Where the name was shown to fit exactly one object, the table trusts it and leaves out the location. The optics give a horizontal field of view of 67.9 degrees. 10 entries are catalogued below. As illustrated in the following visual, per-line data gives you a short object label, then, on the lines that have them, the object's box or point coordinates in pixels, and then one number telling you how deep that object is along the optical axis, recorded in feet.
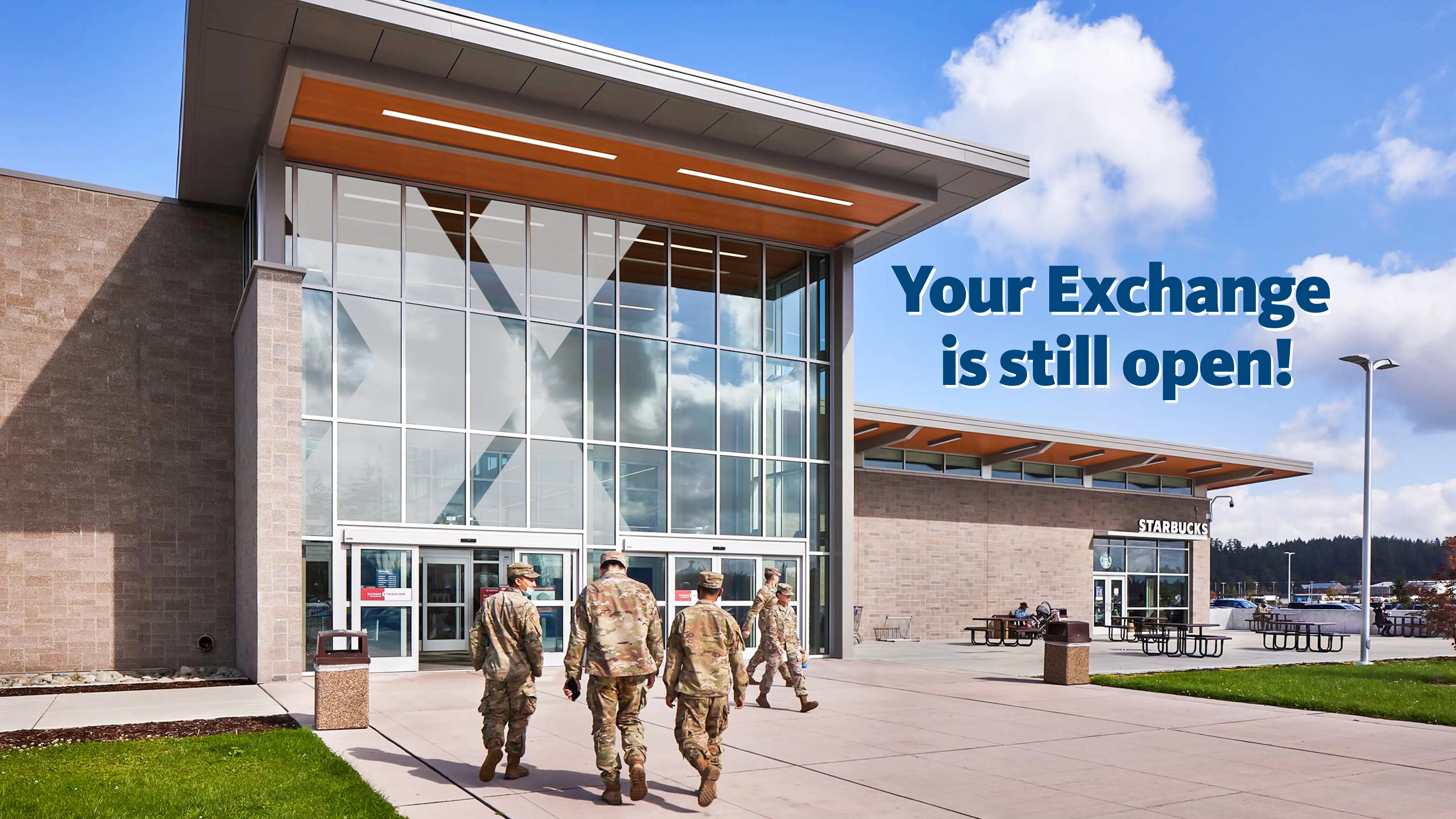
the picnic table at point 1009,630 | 96.78
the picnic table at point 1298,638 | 92.63
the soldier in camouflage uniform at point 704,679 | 27.81
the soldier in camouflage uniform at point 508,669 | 29.91
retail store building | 55.67
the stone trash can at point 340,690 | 38.99
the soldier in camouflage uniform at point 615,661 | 28.02
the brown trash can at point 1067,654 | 57.93
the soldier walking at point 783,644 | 46.62
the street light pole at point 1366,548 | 78.79
